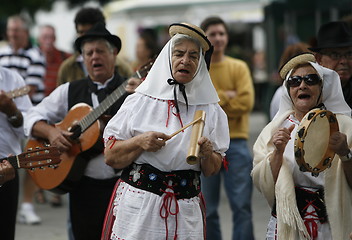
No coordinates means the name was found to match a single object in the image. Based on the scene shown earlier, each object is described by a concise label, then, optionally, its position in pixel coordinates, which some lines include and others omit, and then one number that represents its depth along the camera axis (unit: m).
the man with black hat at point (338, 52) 8.35
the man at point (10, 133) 8.53
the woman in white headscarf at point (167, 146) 6.90
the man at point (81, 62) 10.45
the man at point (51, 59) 15.77
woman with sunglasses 6.83
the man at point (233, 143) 10.57
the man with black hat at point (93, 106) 8.81
